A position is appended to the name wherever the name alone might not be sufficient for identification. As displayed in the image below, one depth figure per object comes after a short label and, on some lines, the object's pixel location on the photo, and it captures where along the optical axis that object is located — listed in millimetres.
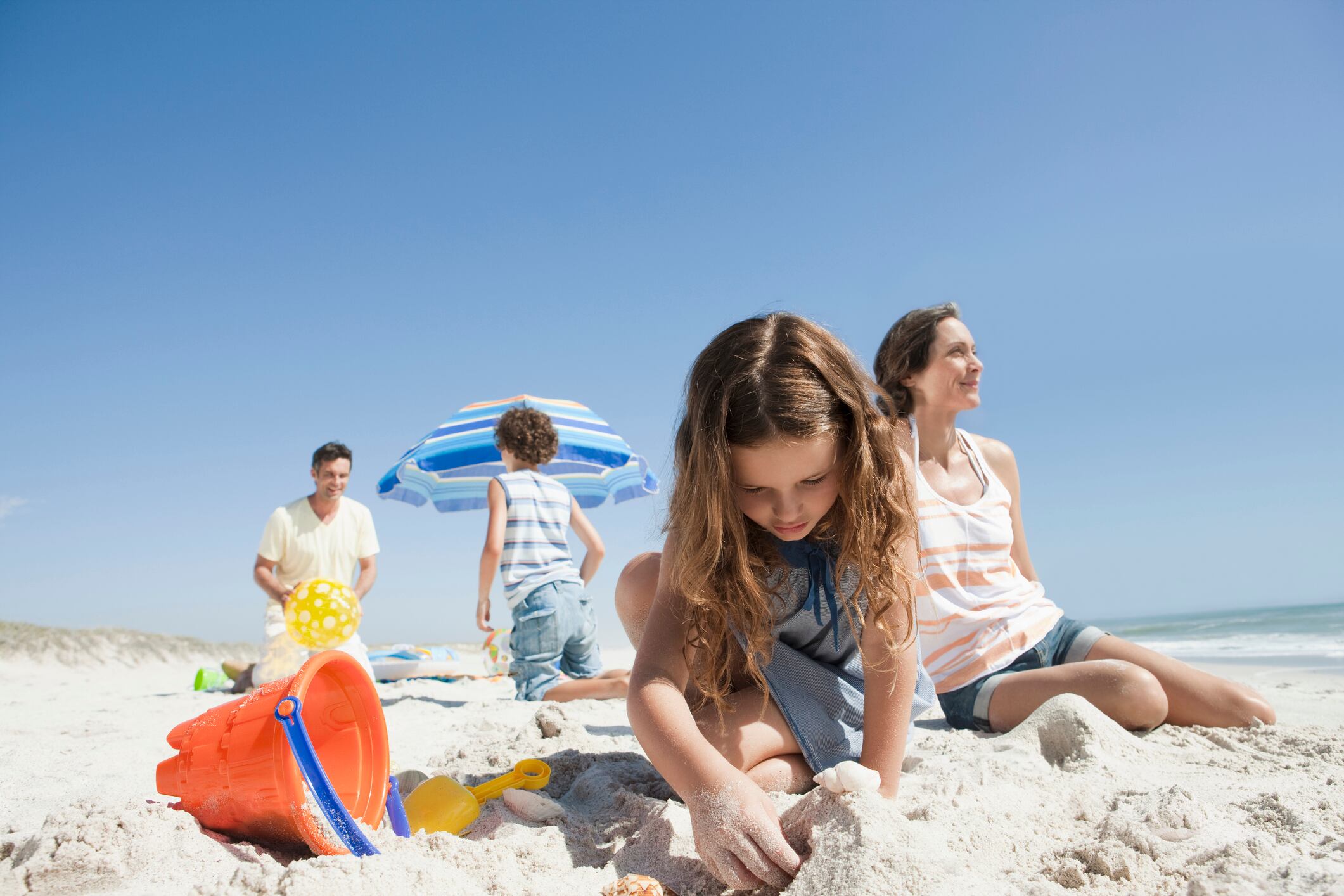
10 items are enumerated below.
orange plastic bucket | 1497
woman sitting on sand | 2762
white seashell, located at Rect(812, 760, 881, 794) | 1479
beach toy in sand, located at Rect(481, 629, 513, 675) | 6555
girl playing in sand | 1729
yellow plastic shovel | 1827
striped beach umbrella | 6699
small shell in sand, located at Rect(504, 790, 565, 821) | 1803
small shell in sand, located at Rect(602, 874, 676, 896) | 1357
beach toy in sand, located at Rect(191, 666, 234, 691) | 6086
